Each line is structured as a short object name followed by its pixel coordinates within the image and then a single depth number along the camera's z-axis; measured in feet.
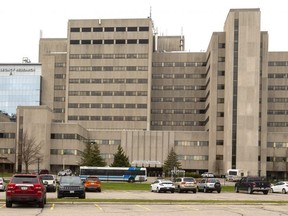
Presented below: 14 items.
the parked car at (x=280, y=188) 208.64
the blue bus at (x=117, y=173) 329.11
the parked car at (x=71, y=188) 123.44
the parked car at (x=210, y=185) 195.21
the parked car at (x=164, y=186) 185.37
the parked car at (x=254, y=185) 185.47
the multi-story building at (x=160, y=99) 443.32
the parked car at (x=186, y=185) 187.52
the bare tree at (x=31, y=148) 345.94
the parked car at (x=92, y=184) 177.99
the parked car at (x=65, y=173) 366.43
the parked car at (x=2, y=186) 173.58
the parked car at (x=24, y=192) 93.97
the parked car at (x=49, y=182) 172.37
